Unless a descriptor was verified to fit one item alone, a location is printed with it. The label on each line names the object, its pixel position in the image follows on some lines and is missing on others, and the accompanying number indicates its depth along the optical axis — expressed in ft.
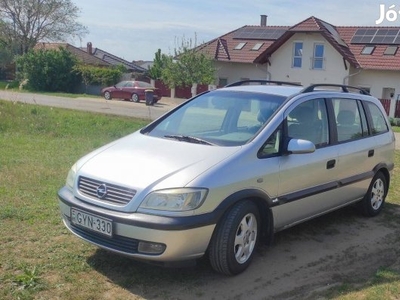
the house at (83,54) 185.62
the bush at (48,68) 135.74
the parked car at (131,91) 112.08
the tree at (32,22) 177.17
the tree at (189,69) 121.60
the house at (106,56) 204.33
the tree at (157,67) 138.82
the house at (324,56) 104.63
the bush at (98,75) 134.51
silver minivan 13.21
